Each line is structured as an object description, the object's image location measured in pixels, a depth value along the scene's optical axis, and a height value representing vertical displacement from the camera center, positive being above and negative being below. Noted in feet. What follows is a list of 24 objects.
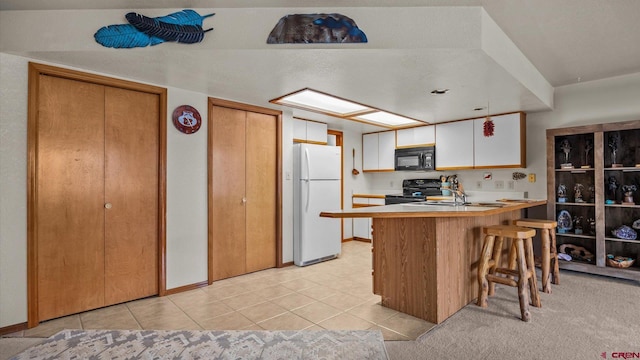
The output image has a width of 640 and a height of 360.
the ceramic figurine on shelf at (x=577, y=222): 12.91 -1.71
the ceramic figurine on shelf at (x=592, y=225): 12.41 -1.77
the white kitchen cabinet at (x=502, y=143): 13.60 +1.68
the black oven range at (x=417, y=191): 17.20 -0.54
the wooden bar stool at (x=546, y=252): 10.31 -2.37
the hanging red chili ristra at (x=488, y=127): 11.60 +1.99
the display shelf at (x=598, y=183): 11.68 -0.10
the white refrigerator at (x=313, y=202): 14.01 -0.91
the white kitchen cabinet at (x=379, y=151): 18.52 +1.86
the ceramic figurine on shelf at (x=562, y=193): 12.82 -0.51
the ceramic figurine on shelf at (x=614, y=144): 12.10 +1.40
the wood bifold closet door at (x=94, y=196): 8.57 -0.37
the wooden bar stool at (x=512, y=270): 8.50 -2.52
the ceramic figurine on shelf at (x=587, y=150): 12.70 +1.23
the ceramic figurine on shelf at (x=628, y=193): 11.49 -0.47
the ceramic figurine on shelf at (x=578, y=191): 12.72 -0.43
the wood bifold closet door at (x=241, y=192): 11.98 -0.38
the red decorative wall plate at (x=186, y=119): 10.69 +2.20
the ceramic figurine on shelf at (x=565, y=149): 12.79 +1.29
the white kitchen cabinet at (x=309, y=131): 15.20 +2.51
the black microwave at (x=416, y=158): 16.52 +1.24
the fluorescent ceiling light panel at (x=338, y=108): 11.62 +3.12
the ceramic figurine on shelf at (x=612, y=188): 12.14 -0.30
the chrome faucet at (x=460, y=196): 10.93 -0.52
